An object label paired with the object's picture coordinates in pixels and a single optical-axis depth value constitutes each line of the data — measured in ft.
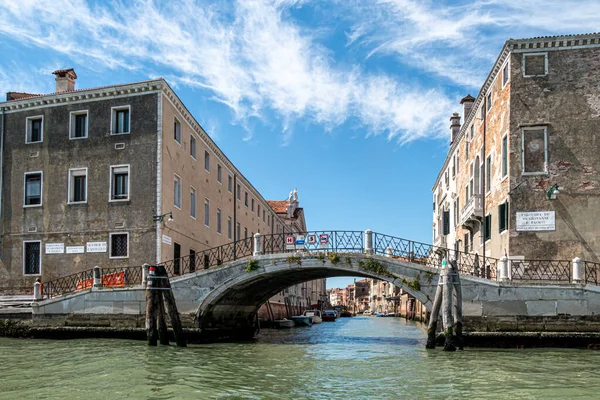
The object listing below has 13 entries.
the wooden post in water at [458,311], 55.36
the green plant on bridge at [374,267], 63.98
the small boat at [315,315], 163.43
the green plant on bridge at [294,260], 67.21
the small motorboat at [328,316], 192.44
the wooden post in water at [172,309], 59.62
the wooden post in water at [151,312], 59.00
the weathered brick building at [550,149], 64.03
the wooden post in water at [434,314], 57.16
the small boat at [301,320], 138.31
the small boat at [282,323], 124.36
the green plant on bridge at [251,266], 67.41
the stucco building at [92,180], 75.25
